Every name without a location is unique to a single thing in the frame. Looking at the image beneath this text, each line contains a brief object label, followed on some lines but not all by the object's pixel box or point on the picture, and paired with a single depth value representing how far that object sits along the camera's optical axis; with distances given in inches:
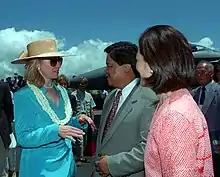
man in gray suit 98.2
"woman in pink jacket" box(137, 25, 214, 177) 61.2
